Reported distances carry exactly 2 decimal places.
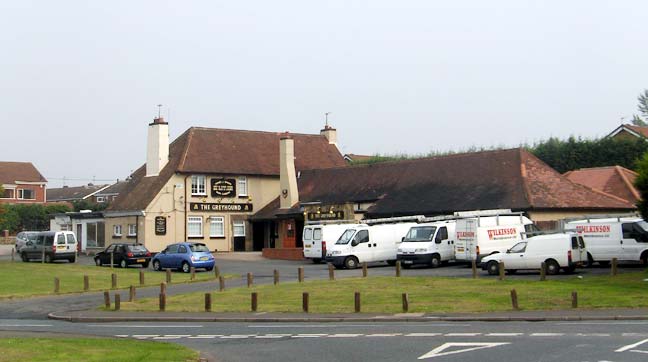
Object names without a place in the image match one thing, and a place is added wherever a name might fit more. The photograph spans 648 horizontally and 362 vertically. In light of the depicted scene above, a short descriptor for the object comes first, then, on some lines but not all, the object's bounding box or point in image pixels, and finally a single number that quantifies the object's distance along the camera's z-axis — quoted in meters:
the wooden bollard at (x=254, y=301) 26.39
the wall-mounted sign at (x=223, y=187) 62.34
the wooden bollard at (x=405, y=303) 24.50
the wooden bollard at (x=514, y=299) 23.77
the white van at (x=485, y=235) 38.81
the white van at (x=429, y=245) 40.75
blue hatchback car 44.22
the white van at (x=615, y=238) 35.28
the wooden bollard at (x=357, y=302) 25.02
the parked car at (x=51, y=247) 51.97
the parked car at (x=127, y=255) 48.88
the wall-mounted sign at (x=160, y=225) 59.72
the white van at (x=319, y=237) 46.88
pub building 60.19
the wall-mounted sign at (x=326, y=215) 52.94
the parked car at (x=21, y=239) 55.39
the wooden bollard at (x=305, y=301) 25.55
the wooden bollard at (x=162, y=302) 27.48
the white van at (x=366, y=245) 43.47
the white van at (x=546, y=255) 33.97
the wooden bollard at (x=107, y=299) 28.43
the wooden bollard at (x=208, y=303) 26.73
